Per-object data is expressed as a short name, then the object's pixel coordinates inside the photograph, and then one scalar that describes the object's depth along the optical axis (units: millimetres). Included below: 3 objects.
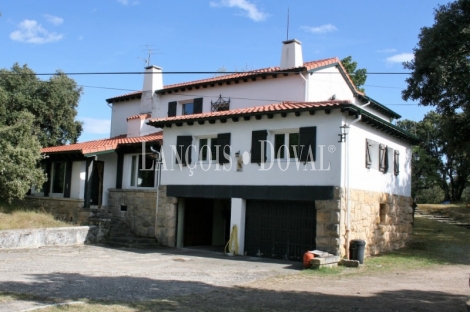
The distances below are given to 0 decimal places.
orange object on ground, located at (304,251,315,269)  13336
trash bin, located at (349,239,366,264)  14508
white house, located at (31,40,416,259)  14969
